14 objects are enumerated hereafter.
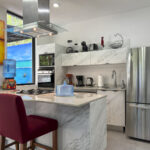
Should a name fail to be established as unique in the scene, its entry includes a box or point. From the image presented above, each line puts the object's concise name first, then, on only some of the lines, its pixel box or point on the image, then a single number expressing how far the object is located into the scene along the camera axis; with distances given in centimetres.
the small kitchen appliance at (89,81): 396
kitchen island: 174
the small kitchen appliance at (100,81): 371
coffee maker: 405
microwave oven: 402
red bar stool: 146
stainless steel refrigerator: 271
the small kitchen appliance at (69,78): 421
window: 365
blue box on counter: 193
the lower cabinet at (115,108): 316
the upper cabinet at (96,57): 344
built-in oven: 399
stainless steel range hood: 216
